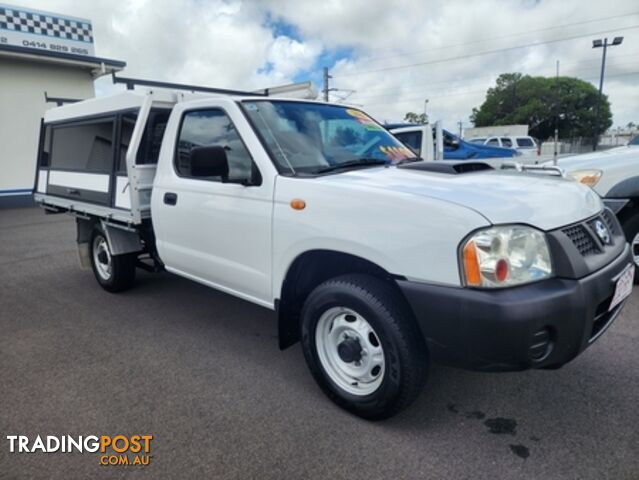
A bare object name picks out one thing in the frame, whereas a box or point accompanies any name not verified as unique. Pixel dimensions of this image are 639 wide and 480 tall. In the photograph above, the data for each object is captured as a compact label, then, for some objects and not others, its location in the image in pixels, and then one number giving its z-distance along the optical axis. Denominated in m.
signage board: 13.33
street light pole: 32.75
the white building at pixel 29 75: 13.68
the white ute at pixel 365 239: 2.08
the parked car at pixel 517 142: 22.42
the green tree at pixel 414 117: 62.02
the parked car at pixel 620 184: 4.52
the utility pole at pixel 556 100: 57.53
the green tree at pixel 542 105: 60.59
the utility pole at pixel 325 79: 37.15
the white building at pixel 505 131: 44.41
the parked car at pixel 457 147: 9.35
